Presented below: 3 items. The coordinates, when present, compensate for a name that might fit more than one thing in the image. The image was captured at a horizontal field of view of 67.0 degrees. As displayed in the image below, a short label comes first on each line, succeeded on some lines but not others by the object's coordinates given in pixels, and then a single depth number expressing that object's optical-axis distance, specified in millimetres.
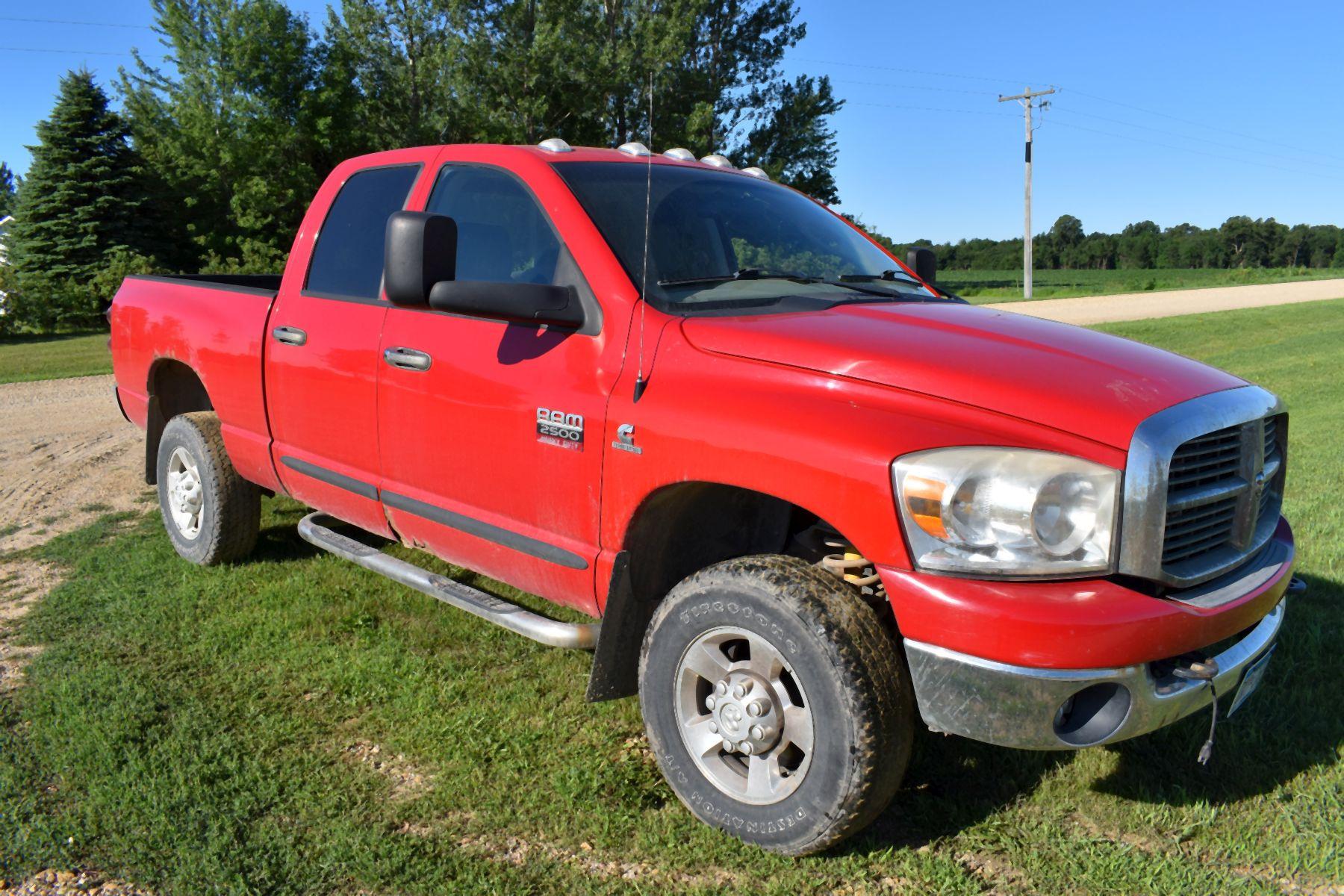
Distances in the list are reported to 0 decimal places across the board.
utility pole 39753
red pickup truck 2420
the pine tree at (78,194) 30375
